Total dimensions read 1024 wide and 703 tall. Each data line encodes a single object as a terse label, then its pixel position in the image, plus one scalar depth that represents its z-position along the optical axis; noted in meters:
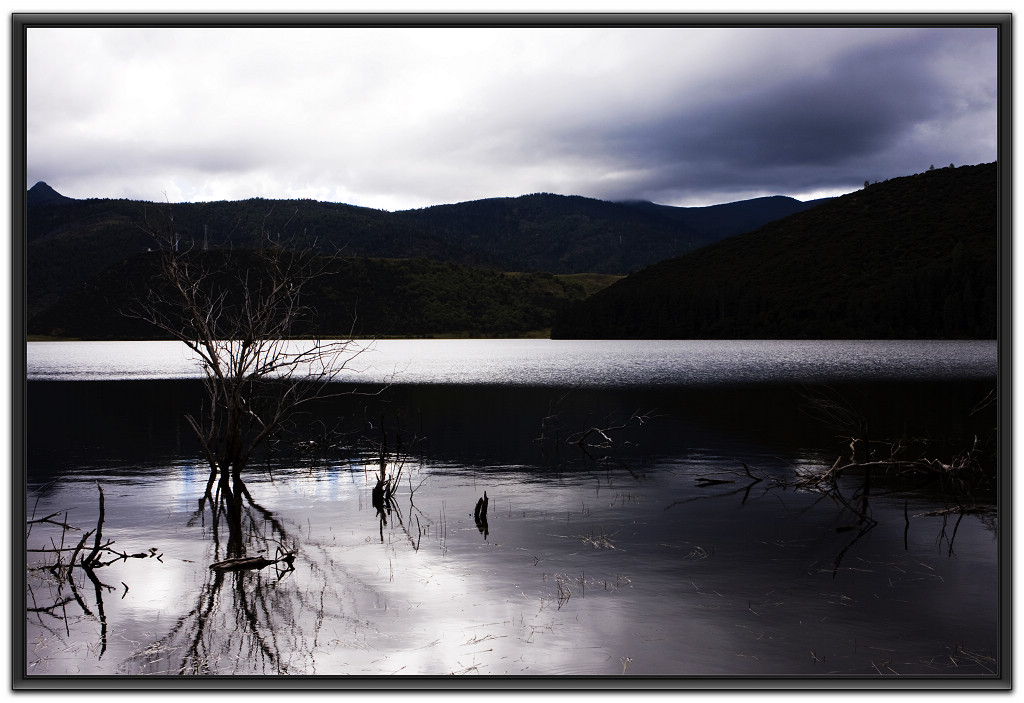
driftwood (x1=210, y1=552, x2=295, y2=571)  14.20
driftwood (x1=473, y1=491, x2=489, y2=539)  17.66
